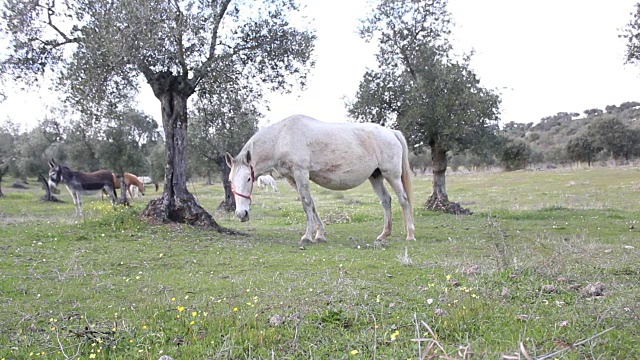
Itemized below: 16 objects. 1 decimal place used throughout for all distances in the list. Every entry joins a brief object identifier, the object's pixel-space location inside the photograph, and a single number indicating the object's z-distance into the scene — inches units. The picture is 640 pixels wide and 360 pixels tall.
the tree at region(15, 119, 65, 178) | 1776.6
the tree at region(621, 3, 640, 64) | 644.1
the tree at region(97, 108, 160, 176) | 1330.0
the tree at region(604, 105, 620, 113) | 3925.2
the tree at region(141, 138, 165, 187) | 1861.5
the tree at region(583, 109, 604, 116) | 4255.9
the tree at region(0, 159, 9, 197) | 1463.5
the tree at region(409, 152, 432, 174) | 3158.2
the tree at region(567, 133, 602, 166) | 2380.7
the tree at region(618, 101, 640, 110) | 3699.1
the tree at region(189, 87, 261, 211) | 860.5
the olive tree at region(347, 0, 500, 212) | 732.0
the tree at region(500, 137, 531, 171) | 2470.5
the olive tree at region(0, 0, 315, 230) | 434.3
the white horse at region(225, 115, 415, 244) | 424.5
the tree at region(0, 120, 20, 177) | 1820.3
